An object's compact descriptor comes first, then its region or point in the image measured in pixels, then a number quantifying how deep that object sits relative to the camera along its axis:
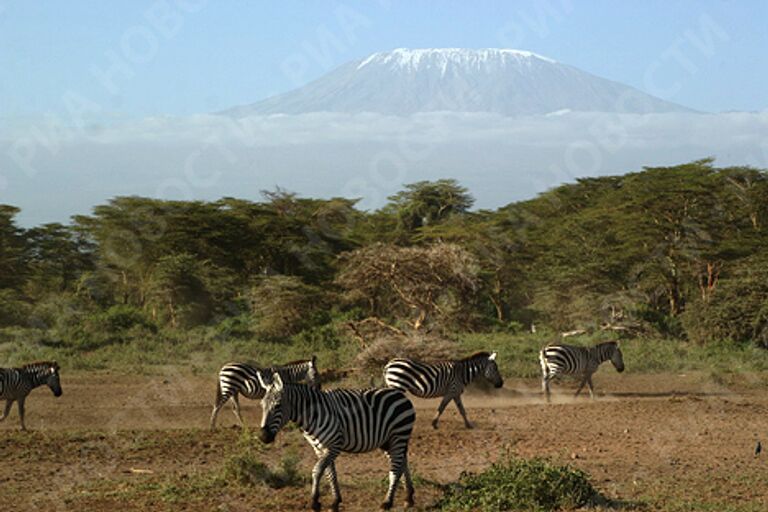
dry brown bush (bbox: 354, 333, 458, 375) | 18.59
